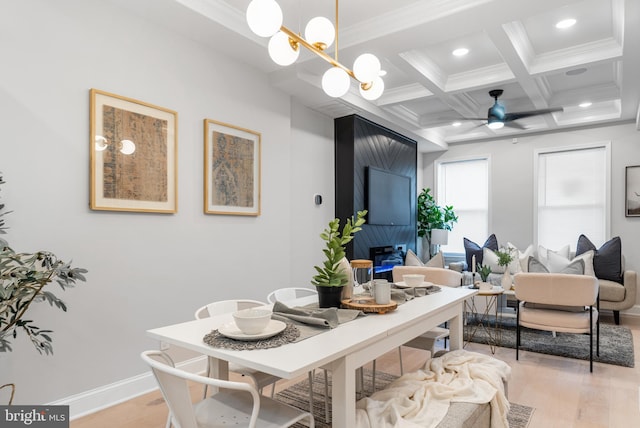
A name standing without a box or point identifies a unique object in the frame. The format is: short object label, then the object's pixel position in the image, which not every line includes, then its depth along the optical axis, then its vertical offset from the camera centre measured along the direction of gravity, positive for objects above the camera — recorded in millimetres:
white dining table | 1299 -482
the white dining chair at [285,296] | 2484 -556
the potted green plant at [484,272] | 3893 -543
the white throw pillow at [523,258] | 5509 -584
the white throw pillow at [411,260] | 4556 -500
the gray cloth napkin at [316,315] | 1704 -449
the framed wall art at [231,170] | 3309 +416
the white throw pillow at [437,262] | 4703 -537
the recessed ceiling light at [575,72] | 4025 +1567
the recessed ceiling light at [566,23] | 3303 +1631
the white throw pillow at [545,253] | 5590 -514
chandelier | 1673 +834
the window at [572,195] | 5934 +346
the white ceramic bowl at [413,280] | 2566 -409
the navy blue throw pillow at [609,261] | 5094 -565
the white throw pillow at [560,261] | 4711 -573
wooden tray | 1938 -442
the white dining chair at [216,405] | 1236 -754
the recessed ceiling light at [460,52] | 3827 +1611
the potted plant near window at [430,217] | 7059 -3
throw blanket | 1641 -823
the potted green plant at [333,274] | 1942 -289
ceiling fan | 4590 +1175
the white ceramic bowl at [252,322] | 1508 -403
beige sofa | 4824 -940
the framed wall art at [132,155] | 2580 +426
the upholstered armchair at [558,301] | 3246 -712
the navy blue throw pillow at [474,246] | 6328 -471
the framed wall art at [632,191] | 5586 +370
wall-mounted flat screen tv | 5324 +278
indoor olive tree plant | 1719 -295
